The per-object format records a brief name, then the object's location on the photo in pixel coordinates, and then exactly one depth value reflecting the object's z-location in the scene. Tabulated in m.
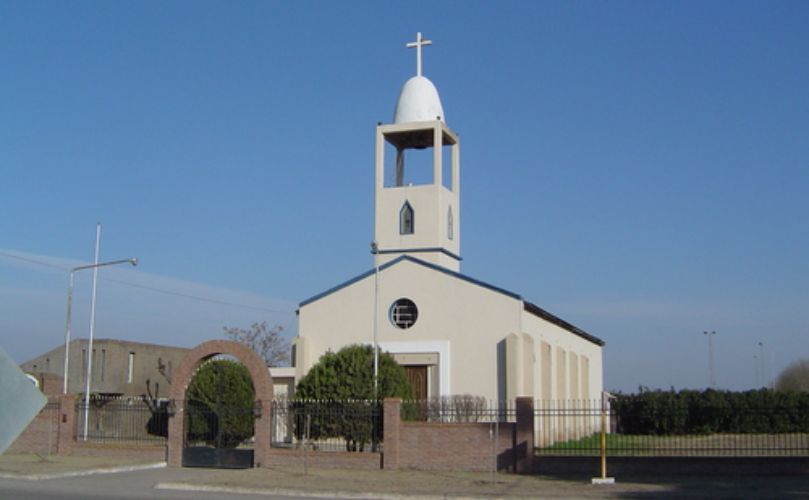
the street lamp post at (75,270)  36.38
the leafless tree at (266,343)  64.50
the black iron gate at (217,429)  26.86
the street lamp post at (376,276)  32.36
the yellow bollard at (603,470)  22.08
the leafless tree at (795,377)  82.43
